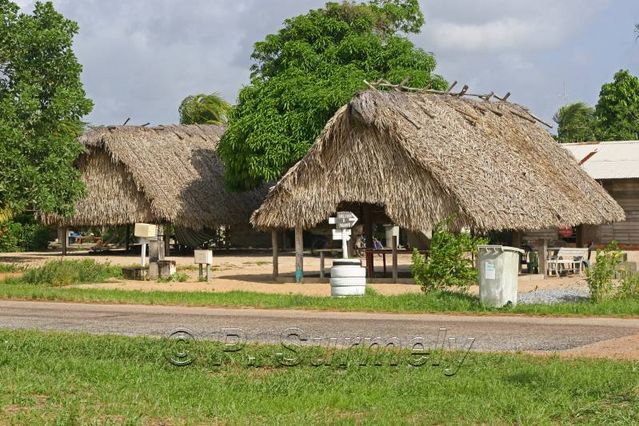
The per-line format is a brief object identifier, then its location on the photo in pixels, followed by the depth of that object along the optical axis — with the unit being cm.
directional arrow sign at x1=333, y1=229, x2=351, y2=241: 2600
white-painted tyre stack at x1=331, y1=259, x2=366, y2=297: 2356
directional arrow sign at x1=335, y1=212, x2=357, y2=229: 2604
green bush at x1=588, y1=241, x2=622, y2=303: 2139
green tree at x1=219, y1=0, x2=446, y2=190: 4366
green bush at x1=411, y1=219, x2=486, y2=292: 2327
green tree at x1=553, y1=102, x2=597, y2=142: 6856
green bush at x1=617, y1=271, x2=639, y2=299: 2170
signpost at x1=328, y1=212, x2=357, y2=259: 2598
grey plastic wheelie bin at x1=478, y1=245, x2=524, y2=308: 2045
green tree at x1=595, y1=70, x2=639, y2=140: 6347
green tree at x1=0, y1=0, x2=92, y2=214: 3775
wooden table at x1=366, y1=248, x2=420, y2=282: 2980
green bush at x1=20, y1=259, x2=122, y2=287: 2888
